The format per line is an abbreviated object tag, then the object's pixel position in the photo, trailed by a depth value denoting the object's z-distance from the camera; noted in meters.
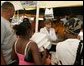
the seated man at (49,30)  1.91
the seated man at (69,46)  0.99
